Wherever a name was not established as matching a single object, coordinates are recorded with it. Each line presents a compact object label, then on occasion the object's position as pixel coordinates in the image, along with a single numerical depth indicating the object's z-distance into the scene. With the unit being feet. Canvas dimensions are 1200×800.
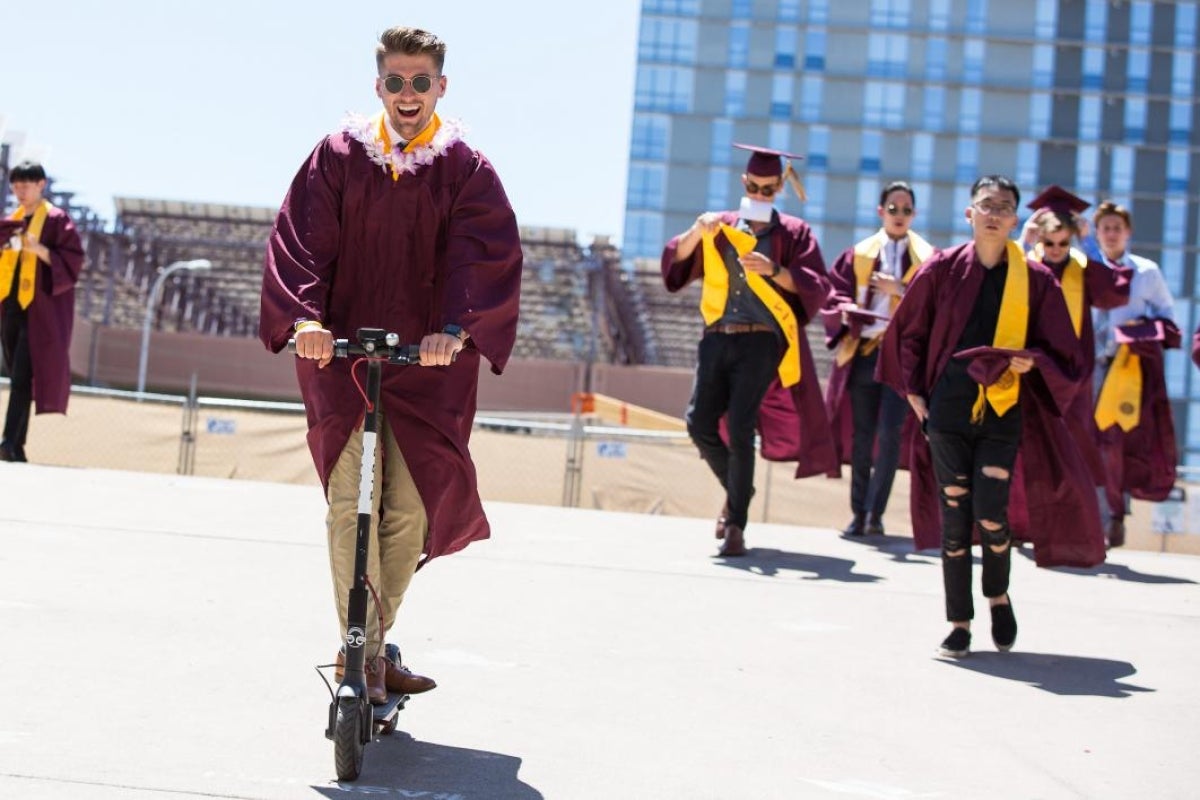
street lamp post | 146.17
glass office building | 271.08
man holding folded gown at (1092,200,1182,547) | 33.12
